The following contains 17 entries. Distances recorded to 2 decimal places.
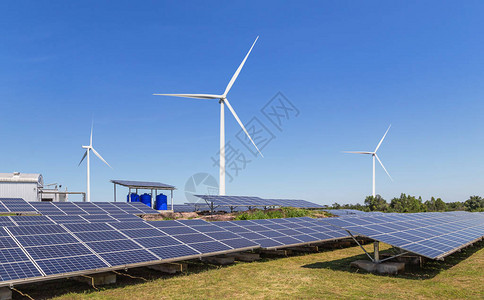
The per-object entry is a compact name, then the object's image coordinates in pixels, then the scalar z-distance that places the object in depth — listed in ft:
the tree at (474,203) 290.97
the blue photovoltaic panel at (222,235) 65.71
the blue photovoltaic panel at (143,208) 110.99
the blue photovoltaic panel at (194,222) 71.46
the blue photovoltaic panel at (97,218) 80.69
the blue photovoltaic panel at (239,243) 62.63
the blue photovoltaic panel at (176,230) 63.30
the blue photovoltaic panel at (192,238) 60.13
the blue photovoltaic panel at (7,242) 44.81
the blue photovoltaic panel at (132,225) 62.98
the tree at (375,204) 259.92
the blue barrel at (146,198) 151.12
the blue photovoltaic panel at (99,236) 52.74
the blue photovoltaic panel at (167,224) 67.24
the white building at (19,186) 164.66
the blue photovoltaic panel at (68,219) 72.63
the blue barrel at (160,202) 151.17
